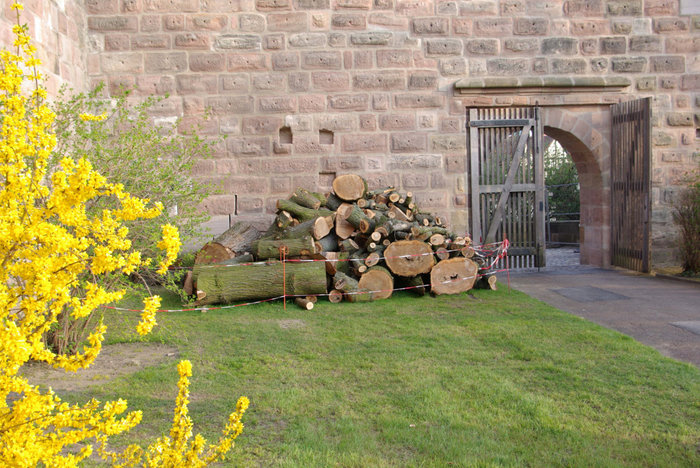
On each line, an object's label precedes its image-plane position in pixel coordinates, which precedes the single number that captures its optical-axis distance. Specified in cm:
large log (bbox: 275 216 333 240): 724
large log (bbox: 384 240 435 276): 702
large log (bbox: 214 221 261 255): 792
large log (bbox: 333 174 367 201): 791
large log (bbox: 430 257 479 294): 723
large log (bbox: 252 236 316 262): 696
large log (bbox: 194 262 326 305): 675
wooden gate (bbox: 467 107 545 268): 955
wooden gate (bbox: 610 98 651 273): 891
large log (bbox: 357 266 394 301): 702
